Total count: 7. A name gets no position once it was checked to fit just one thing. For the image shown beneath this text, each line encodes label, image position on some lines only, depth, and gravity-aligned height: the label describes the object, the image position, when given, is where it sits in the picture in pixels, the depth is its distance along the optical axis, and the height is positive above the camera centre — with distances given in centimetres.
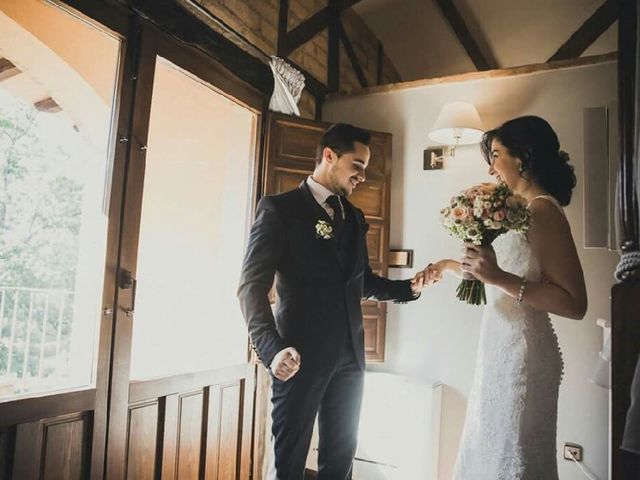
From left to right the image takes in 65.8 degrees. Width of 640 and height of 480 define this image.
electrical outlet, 275 -97
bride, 155 -16
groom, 172 -16
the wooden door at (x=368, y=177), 294 +54
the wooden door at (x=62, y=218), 188 +13
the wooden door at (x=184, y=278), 217 -13
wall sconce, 299 +86
